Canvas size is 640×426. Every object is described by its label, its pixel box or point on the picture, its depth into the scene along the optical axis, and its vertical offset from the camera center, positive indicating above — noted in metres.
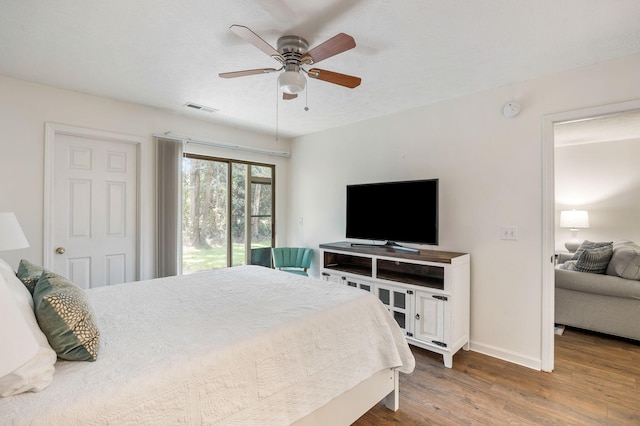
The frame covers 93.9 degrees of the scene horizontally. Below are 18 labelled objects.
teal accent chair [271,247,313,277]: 4.20 -0.66
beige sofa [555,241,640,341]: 2.95 -0.87
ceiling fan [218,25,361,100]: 1.64 +0.93
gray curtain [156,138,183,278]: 3.38 +0.05
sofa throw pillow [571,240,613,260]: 3.68 -0.42
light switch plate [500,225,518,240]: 2.66 -0.17
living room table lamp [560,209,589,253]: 4.99 -0.14
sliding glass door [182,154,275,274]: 3.78 -0.02
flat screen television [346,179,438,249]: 2.93 +0.01
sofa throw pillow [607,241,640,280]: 2.96 -0.50
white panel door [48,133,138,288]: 2.87 +0.01
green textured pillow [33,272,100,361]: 1.14 -0.45
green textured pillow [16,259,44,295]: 1.50 -0.35
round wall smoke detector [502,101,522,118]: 2.61 +0.92
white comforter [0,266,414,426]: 1.00 -0.60
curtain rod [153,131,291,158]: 3.43 +0.87
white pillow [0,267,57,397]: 0.63 -0.33
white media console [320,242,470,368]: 2.60 -0.73
